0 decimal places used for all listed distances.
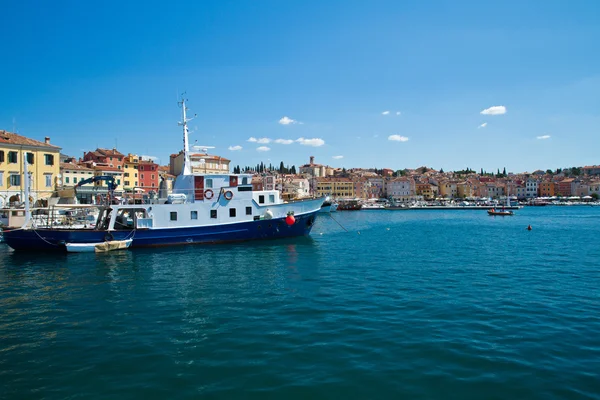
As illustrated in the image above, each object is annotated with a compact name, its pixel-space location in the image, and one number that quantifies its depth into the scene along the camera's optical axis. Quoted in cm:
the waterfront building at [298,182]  12245
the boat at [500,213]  7212
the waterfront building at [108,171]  6444
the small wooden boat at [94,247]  2436
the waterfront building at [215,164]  9534
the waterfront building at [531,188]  15125
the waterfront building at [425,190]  14525
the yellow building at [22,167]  4141
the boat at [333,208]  9251
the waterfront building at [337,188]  13512
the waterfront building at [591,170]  18245
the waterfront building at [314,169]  17962
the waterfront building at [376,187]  14650
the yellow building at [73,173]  5928
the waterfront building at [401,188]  14125
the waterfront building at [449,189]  14825
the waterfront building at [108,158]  7156
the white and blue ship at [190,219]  2473
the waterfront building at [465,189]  14650
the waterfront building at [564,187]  14692
